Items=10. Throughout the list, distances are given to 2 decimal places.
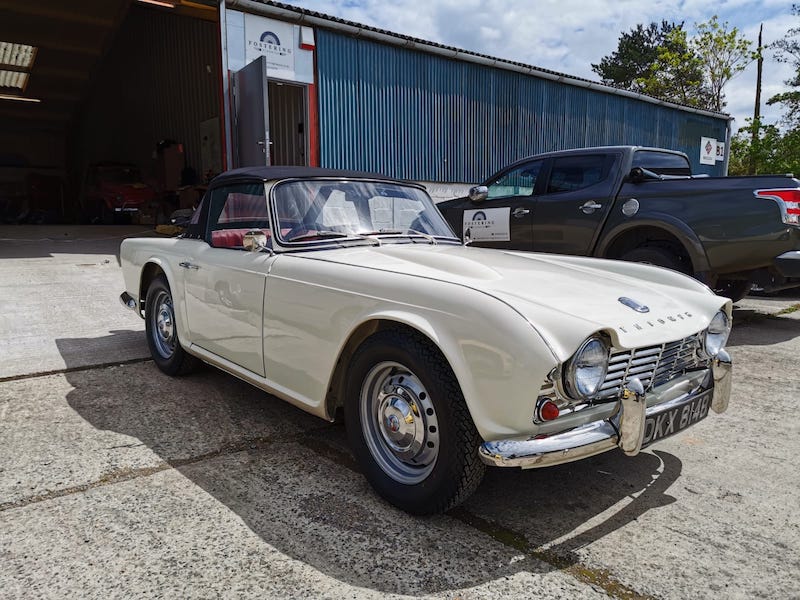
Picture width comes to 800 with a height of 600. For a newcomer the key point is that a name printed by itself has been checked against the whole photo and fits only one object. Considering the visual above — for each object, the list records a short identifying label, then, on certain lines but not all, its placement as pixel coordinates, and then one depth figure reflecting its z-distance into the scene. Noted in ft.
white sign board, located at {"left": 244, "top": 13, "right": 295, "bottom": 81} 33.24
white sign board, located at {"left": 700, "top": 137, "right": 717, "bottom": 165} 66.80
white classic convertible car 6.86
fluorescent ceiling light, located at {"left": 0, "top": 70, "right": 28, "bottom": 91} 75.66
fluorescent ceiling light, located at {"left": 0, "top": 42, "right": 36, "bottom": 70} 63.56
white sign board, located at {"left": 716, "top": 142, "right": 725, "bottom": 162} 69.46
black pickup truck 16.97
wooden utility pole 82.74
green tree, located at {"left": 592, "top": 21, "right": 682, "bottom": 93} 134.92
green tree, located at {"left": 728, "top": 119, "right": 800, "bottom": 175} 79.36
